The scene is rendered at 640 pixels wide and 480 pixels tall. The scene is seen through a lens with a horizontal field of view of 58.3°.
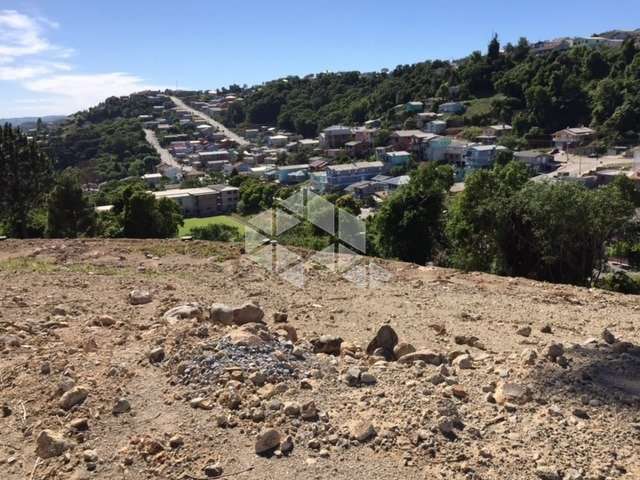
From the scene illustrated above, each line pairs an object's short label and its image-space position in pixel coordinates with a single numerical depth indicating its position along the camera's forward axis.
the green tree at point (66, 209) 17.28
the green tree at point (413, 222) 16.11
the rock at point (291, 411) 4.06
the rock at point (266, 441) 3.76
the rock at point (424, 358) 5.02
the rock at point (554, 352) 4.98
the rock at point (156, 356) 5.00
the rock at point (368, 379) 4.56
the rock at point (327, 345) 5.35
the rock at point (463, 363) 4.96
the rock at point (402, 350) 5.20
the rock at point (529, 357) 4.91
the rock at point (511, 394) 4.29
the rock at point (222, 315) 5.93
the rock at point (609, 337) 5.52
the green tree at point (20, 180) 18.56
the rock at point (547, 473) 3.43
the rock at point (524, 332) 5.95
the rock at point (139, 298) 7.15
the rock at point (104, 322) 6.23
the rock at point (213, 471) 3.55
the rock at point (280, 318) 6.35
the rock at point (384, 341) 5.34
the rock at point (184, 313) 6.13
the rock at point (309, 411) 4.04
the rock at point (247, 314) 6.02
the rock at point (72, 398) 4.34
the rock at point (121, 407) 4.25
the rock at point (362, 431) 3.81
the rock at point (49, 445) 3.82
